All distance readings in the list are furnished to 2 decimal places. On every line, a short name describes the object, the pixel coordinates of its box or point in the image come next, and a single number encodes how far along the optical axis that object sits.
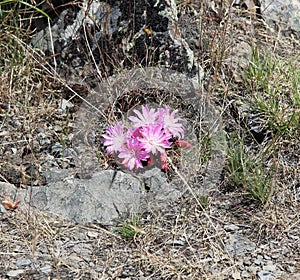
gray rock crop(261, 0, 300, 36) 6.74
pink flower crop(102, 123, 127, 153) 4.90
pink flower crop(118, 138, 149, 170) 4.84
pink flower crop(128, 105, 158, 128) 4.91
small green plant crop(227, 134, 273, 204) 4.76
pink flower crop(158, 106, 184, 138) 4.98
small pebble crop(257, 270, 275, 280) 4.21
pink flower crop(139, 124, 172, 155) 4.79
